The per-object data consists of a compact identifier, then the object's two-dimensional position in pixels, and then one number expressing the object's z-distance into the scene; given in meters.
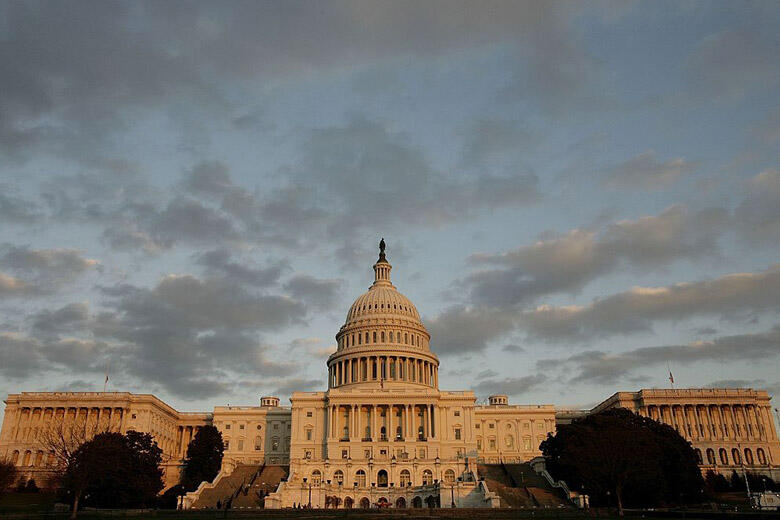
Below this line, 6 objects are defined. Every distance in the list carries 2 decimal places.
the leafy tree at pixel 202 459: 96.62
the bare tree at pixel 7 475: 81.00
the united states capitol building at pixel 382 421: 105.75
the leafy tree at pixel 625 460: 72.69
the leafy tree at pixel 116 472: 67.62
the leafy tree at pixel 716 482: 97.81
